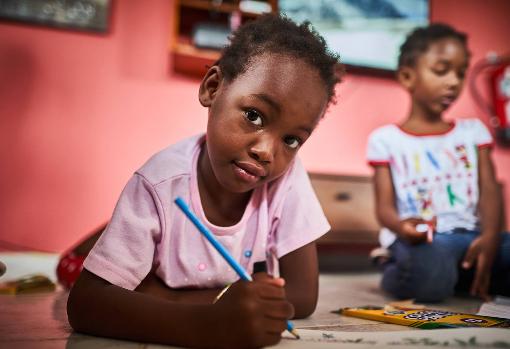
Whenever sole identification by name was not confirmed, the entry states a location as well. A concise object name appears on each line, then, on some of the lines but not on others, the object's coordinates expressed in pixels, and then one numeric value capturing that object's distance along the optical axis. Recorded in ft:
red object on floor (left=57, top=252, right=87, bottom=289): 3.33
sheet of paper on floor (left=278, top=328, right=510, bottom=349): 1.60
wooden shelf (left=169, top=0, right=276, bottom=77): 5.43
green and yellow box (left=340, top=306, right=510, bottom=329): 1.94
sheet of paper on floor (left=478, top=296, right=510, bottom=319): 2.28
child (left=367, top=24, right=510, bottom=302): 3.54
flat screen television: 6.28
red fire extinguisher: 6.80
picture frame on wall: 5.47
